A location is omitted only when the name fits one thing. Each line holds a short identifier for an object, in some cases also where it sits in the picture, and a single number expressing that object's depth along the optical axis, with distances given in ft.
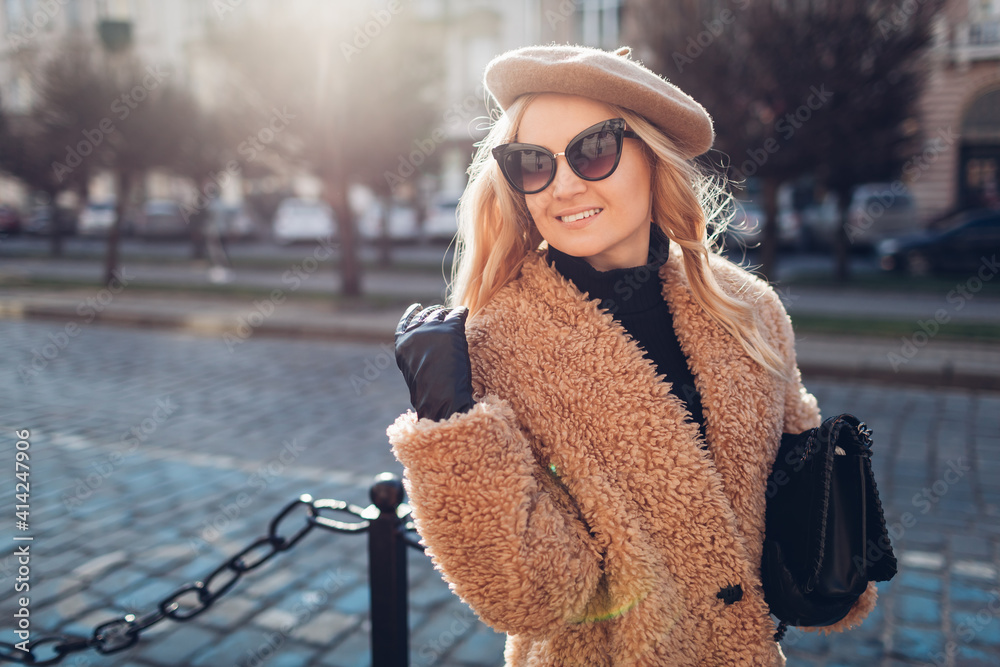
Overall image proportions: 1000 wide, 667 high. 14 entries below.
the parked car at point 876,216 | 64.03
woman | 4.35
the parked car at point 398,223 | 86.22
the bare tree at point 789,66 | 33.73
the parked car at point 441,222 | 84.84
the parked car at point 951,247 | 51.03
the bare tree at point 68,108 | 50.08
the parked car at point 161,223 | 95.55
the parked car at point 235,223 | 90.17
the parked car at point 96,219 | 101.91
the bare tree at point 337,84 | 38.75
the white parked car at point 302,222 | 85.56
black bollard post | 7.18
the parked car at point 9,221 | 105.60
